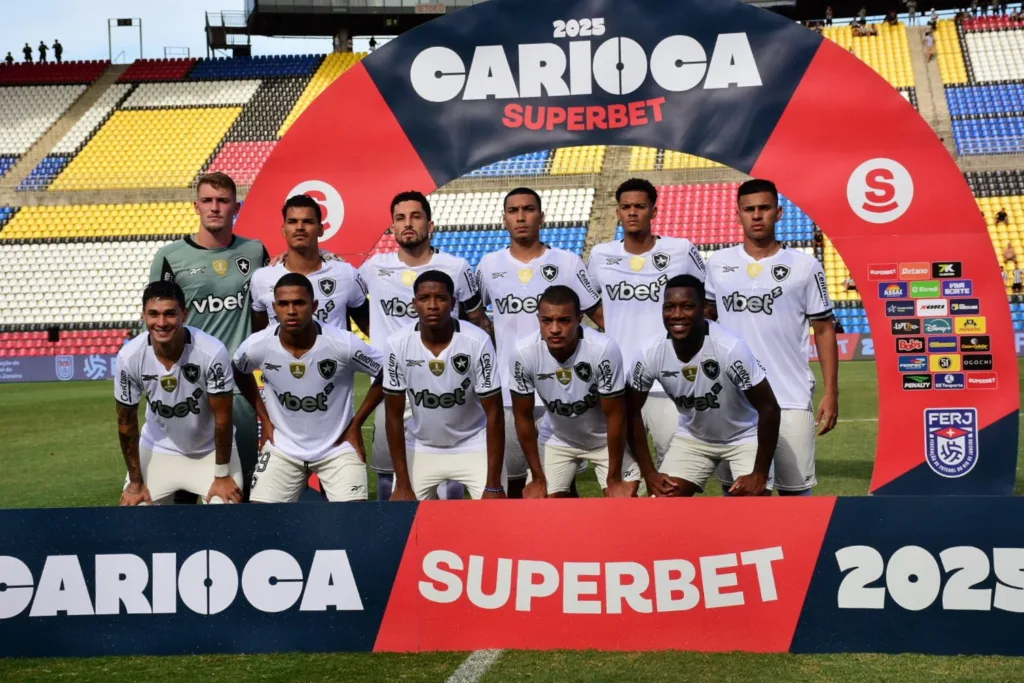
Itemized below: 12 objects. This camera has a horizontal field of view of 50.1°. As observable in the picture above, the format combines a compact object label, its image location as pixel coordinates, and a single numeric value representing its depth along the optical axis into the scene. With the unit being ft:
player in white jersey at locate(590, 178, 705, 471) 21.36
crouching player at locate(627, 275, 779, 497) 17.69
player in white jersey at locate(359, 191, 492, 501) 21.09
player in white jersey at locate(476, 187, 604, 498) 21.27
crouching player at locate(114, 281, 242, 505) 18.45
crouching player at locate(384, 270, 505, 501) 18.16
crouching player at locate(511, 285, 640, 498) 17.79
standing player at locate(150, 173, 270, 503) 20.54
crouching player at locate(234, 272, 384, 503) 18.54
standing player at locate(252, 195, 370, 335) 20.66
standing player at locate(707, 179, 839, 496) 19.69
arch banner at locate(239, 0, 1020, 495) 22.77
